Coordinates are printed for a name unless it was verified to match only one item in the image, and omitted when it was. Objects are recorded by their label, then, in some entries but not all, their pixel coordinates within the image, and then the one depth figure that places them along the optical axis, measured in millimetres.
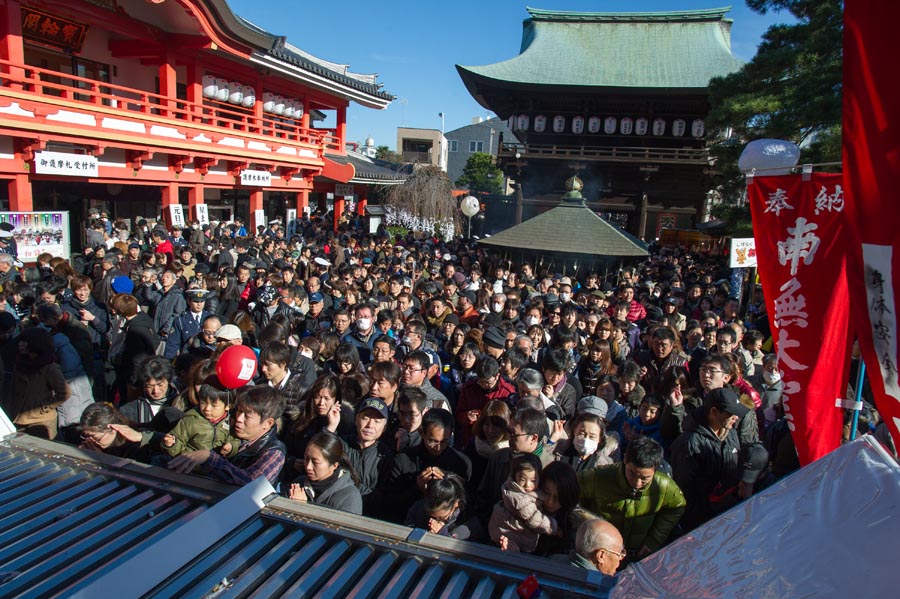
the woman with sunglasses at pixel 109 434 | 2979
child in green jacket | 3119
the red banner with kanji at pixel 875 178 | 1358
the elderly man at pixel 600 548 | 2076
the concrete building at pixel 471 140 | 53812
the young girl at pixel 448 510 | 2617
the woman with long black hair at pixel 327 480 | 2721
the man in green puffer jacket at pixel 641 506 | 2691
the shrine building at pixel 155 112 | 10055
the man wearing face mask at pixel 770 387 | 4199
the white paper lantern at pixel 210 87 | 14766
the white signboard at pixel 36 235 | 8328
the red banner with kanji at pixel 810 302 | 2273
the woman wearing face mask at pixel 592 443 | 3145
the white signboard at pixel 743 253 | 8188
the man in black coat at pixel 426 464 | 3156
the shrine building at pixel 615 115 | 20891
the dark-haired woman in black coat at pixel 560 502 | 2660
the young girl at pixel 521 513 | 2566
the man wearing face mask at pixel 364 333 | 5301
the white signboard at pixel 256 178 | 15922
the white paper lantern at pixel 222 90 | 15055
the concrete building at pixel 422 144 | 49938
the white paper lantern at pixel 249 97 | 16188
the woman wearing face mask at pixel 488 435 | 3354
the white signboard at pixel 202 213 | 13461
